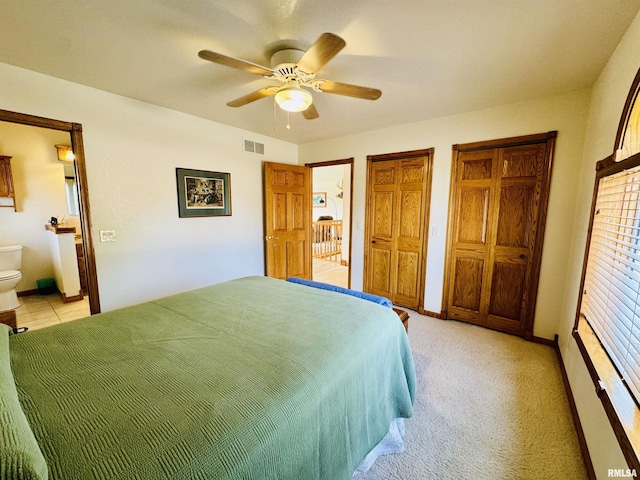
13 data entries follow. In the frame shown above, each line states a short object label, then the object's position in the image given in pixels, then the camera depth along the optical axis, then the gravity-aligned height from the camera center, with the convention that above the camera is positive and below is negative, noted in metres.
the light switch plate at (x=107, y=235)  2.51 -0.28
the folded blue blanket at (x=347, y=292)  2.03 -0.68
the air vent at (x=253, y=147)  3.65 +0.87
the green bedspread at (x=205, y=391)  0.67 -0.63
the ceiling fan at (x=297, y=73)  1.40 +0.84
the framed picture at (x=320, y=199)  9.43 +0.37
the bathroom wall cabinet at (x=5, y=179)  3.54 +0.36
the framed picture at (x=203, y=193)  3.06 +0.19
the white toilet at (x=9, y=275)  3.15 -0.83
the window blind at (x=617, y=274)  1.15 -0.33
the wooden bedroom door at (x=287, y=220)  3.83 -0.17
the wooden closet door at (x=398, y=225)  3.34 -0.20
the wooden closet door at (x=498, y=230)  2.64 -0.19
